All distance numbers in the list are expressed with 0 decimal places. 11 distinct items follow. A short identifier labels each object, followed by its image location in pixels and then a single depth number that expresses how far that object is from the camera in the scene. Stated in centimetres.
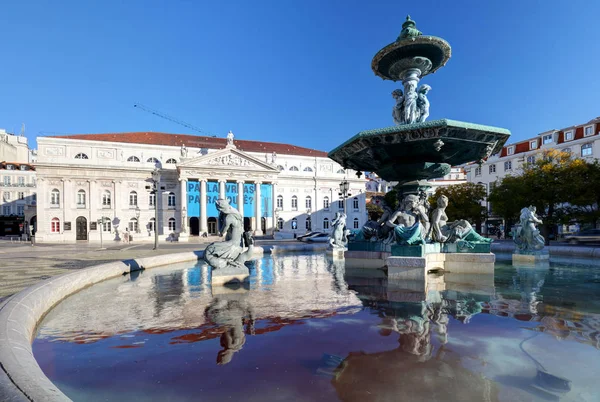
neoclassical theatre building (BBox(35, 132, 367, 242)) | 4838
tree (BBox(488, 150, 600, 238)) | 2484
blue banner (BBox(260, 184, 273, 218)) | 5685
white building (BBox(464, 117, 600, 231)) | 4269
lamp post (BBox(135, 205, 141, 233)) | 5047
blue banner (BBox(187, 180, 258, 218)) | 5206
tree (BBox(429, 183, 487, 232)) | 4056
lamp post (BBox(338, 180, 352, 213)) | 2286
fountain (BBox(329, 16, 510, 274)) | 792
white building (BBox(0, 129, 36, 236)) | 6431
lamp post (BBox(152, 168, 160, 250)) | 2537
